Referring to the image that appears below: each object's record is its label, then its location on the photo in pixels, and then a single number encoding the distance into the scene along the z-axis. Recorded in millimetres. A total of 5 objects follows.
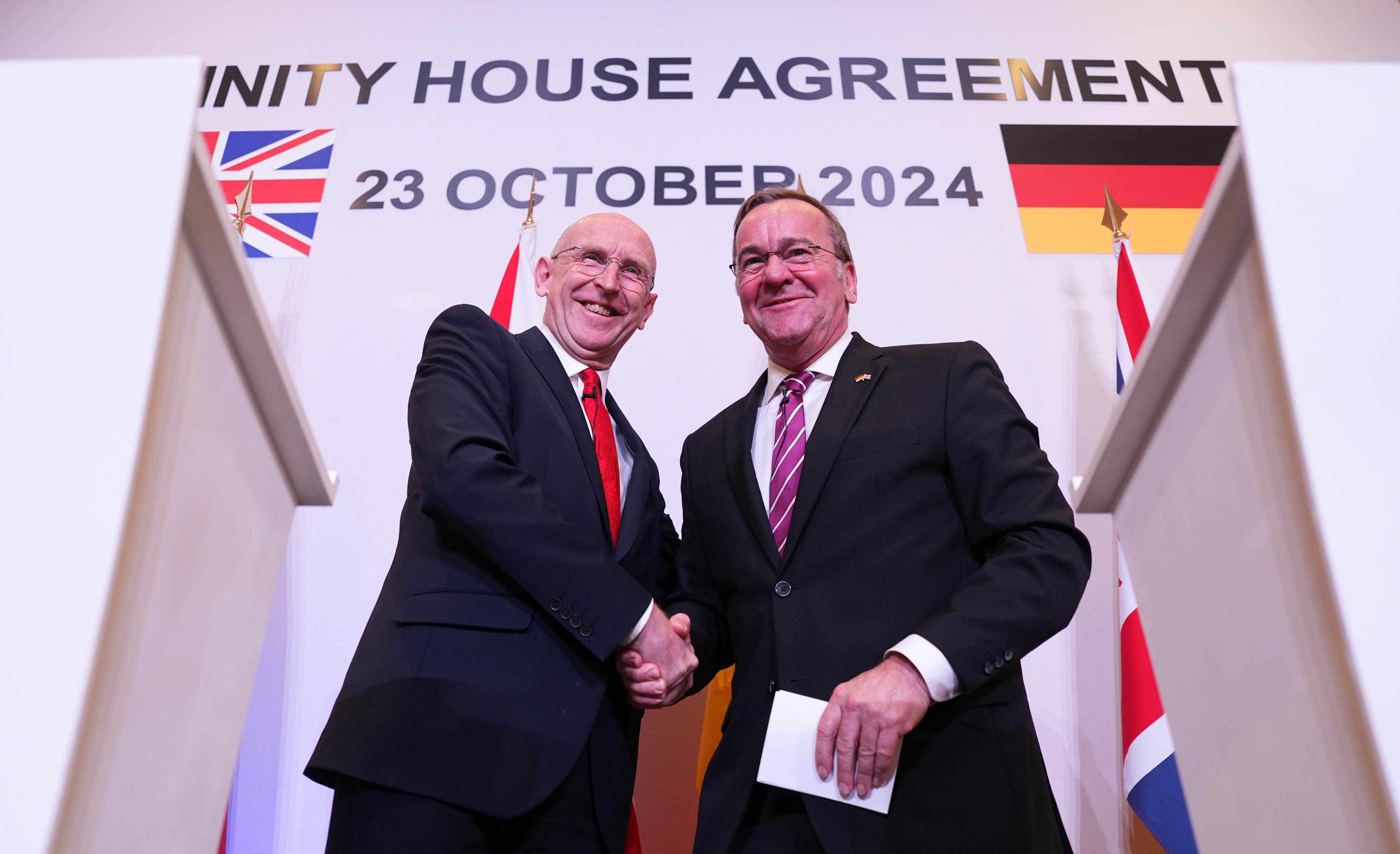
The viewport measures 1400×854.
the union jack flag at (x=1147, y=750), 2488
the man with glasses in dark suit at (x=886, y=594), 1570
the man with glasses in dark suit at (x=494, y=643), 1661
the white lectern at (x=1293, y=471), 788
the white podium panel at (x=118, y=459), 798
